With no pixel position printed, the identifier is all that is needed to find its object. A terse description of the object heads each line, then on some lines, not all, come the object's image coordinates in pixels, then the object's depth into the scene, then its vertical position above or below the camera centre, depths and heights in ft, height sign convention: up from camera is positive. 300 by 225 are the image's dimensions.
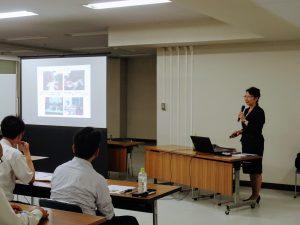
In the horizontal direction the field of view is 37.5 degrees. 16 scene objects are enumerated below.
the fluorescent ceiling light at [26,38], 32.65 +4.81
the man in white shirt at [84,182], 10.01 -1.85
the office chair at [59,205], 9.79 -2.36
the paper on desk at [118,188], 11.96 -2.40
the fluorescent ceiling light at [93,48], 39.71 +4.83
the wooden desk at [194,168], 19.10 -3.10
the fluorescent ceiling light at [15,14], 23.28 +4.72
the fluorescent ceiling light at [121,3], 20.11 +4.57
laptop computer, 20.15 -2.09
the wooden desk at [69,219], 8.85 -2.41
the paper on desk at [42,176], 13.74 -2.40
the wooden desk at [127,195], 11.43 -2.59
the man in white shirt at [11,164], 11.75 -1.66
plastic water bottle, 11.96 -2.17
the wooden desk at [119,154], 25.07 -3.02
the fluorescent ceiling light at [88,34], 29.03 +4.62
